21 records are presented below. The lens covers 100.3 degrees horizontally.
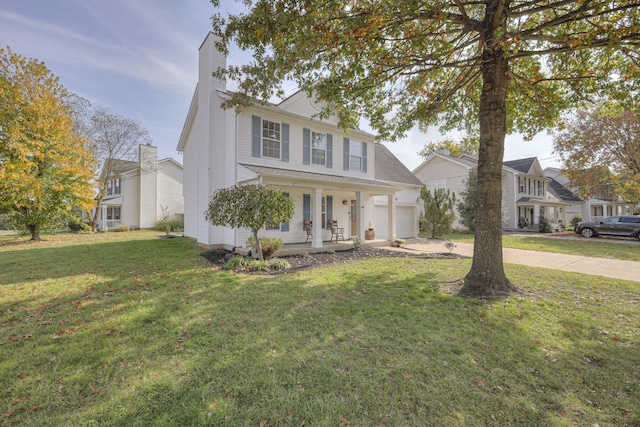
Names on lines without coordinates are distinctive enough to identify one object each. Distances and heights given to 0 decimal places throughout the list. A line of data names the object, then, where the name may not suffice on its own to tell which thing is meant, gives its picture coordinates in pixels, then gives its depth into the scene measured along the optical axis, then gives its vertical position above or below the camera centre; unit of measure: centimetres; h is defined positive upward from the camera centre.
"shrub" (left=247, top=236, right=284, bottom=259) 918 -84
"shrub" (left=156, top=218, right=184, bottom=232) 2373 -30
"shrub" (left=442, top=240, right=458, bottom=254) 1129 -106
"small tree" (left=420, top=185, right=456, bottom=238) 1798 +57
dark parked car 1683 -47
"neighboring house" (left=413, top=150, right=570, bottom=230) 2530 +371
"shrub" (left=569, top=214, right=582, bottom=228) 2554 +1
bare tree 2309 +744
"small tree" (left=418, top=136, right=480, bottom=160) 3586 +1051
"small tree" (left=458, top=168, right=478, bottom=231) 2066 +136
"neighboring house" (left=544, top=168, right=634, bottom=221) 3259 +161
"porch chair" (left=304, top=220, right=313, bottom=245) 1241 -30
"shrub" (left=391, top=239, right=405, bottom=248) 1364 -116
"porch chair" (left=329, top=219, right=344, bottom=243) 1313 -43
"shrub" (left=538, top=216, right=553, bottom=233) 2262 -50
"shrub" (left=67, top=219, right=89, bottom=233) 2254 -60
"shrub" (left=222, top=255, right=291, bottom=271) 814 -137
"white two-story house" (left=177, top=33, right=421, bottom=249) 1107 +287
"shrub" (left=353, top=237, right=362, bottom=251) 1208 -106
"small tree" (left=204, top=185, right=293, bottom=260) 804 +41
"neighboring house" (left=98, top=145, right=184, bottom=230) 2539 +259
